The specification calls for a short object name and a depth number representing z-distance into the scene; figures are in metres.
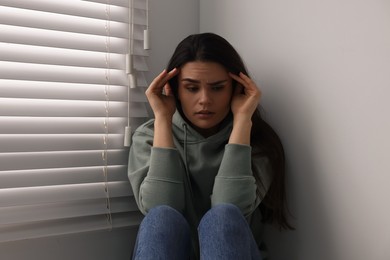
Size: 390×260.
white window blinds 0.97
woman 0.94
